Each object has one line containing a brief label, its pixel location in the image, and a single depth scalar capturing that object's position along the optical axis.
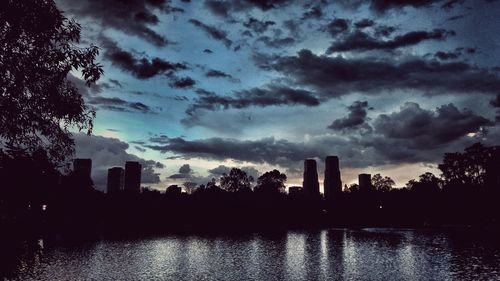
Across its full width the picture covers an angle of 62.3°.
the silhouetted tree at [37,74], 14.73
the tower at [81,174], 125.38
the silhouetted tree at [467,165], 145.50
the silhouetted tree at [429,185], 160.68
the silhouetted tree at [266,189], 189.25
